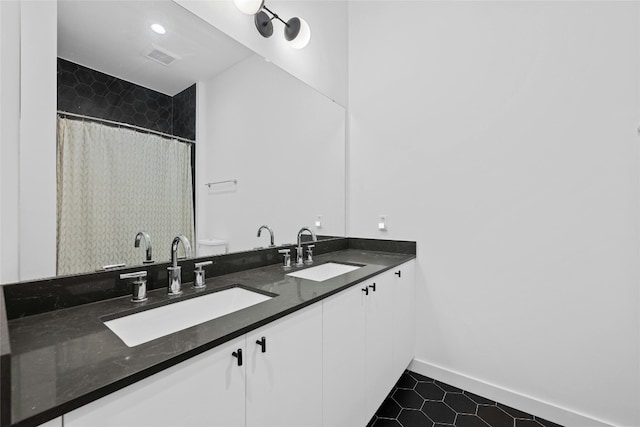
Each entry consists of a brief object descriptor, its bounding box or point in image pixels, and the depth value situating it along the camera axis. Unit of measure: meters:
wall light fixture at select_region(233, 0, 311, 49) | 1.57
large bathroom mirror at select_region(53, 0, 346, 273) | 1.16
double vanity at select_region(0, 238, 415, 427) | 0.59
